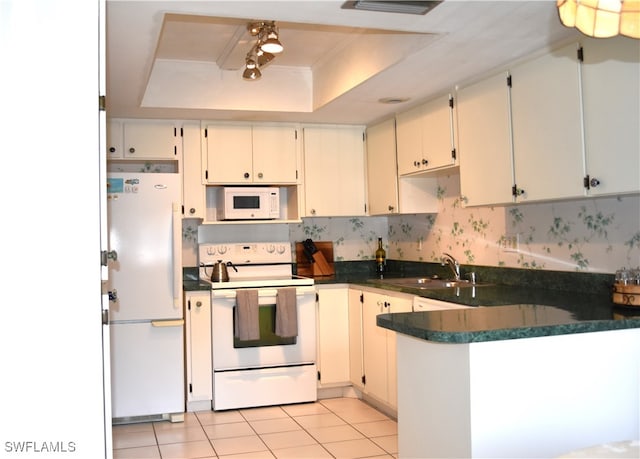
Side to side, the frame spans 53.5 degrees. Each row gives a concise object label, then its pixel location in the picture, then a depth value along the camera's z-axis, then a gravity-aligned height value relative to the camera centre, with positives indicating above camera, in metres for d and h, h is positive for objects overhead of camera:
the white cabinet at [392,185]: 4.70 +0.49
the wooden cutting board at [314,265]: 5.25 -0.11
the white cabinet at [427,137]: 3.95 +0.75
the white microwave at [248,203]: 4.87 +0.39
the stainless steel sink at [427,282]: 4.32 -0.23
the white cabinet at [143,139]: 4.67 +0.87
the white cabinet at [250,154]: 4.82 +0.77
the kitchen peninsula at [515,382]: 1.94 -0.44
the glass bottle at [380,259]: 5.43 -0.07
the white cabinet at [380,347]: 4.03 -0.65
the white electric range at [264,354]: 4.45 -0.72
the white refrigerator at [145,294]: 4.20 -0.25
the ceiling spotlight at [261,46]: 3.21 +1.16
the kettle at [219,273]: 4.69 -0.14
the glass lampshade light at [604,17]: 1.43 +0.52
